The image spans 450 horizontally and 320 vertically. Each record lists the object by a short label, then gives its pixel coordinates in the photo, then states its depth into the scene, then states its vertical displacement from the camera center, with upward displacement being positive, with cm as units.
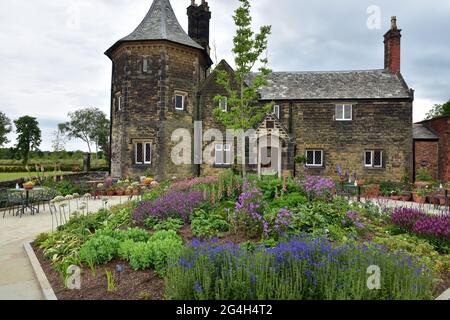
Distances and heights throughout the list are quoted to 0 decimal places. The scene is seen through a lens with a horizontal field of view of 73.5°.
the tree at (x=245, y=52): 1403 +506
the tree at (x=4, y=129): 6562 +699
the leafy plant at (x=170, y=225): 684 -152
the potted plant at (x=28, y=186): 1082 -99
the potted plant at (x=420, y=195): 1413 -170
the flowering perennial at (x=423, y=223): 637 -144
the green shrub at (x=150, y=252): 477 -155
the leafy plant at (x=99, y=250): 523 -162
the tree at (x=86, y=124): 7469 +877
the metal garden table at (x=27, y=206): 1137 -185
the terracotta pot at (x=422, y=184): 1637 -138
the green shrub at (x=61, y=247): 541 -182
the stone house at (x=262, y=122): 1964 +325
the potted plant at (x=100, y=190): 1654 -175
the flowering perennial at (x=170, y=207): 758 -125
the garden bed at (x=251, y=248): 357 -146
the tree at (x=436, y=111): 5952 +1005
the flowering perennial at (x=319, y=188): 859 -83
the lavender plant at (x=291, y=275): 343 -140
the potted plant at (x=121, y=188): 1658 -163
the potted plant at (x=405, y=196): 1535 -186
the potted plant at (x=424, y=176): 1942 -106
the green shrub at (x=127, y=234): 599 -154
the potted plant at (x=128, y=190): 1619 -170
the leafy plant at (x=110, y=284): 429 -180
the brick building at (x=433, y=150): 2175 +74
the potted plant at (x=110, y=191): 1650 -180
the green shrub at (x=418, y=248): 522 -172
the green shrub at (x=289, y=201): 755 -107
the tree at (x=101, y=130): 7356 +711
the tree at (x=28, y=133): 7071 +633
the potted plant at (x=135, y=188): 1576 -155
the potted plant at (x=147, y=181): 1337 -98
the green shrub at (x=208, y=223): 639 -146
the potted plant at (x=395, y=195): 1542 -187
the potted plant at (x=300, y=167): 2184 -55
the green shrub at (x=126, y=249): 522 -158
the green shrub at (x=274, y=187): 881 -86
